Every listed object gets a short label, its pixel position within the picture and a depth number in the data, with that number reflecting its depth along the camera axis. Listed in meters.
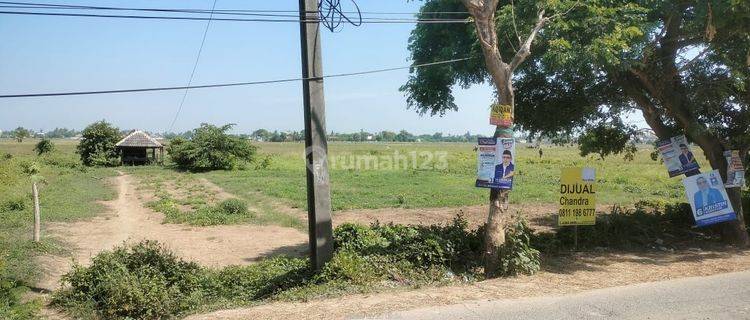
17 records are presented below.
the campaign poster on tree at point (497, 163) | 7.54
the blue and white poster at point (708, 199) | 9.90
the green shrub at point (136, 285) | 6.84
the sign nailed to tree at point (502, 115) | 7.54
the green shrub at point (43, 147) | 57.41
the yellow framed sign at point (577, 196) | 9.39
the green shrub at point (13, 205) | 17.80
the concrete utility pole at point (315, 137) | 7.91
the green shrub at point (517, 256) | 7.39
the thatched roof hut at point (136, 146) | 48.91
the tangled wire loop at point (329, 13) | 8.18
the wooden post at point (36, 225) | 11.36
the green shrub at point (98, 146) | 47.59
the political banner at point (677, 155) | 10.37
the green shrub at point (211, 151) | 39.47
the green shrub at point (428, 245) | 7.83
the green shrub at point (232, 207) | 17.52
